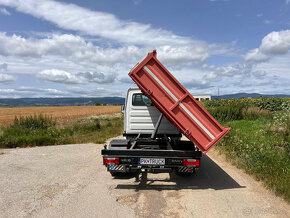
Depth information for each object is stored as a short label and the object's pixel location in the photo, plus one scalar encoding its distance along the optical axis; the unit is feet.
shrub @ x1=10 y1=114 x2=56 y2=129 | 48.19
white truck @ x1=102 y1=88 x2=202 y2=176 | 15.94
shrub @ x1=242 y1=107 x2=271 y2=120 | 53.78
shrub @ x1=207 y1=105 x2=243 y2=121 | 55.09
